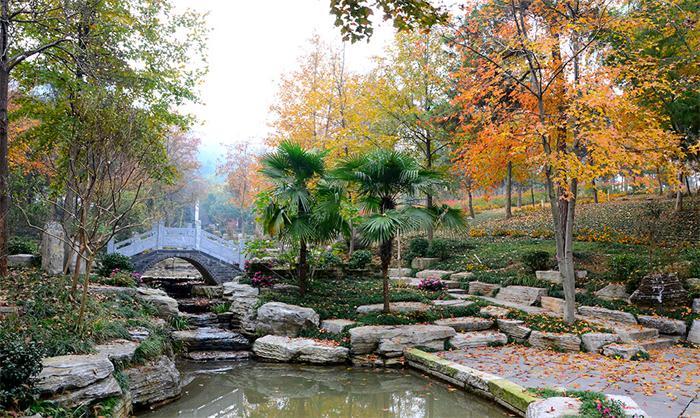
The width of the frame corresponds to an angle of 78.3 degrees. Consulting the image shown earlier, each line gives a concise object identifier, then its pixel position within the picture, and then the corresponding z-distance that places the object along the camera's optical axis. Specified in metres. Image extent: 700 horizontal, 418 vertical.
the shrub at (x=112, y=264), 12.87
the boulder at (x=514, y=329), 8.55
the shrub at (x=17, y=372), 4.32
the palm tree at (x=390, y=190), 8.40
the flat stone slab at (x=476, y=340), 8.34
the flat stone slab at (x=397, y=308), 9.43
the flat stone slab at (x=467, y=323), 8.98
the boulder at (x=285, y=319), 9.23
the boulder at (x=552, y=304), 9.83
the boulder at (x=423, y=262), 15.24
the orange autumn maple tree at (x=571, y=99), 7.82
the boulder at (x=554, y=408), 4.41
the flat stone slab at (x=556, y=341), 7.81
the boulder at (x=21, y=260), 10.81
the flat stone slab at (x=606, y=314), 8.82
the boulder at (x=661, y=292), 9.03
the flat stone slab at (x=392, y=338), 8.15
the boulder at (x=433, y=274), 13.62
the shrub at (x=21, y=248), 11.88
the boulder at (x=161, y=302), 10.12
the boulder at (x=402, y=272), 14.99
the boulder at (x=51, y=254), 10.45
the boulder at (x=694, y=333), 8.15
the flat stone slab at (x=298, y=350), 8.15
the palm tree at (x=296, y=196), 9.81
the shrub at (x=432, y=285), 11.68
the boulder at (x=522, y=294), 10.76
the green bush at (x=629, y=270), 9.75
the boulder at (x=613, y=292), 9.83
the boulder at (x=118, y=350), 5.98
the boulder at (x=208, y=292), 14.76
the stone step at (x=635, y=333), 7.87
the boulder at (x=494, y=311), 9.42
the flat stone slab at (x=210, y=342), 9.62
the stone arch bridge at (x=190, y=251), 17.75
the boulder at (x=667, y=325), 8.38
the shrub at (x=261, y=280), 12.59
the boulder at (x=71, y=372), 4.82
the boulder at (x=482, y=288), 11.84
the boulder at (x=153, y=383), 6.05
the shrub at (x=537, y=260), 11.95
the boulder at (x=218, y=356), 9.00
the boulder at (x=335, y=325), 8.87
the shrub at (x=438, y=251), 15.51
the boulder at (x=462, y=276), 12.83
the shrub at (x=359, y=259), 14.43
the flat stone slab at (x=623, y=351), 7.15
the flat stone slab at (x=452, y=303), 9.88
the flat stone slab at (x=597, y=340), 7.68
